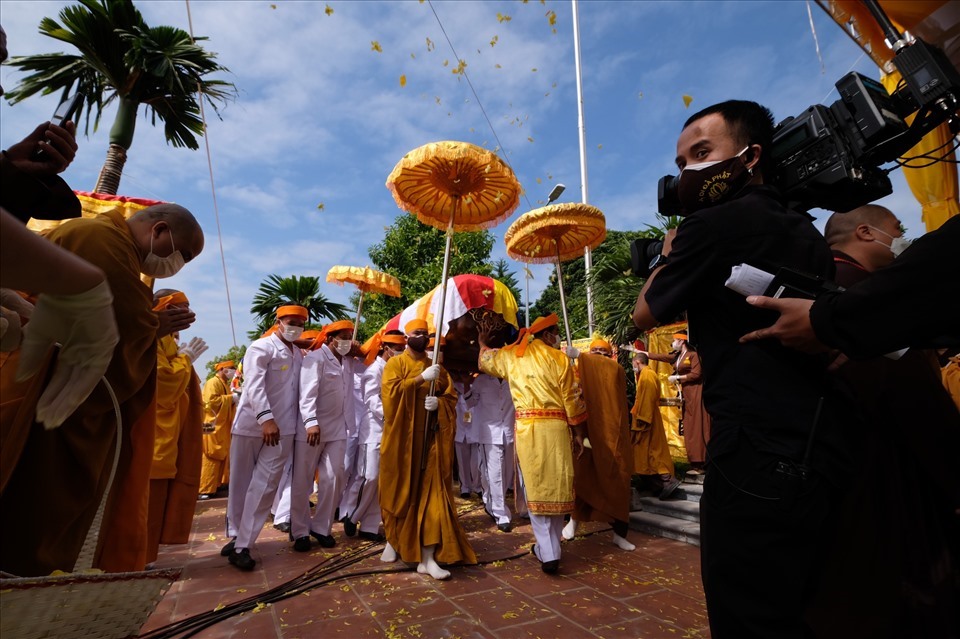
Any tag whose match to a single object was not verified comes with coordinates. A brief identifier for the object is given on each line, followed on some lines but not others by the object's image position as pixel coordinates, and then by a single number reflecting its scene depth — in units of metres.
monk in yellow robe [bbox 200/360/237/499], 8.92
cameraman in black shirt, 1.43
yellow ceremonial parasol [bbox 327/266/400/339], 9.23
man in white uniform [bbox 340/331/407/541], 6.09
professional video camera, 1.78
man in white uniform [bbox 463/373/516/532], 6.87
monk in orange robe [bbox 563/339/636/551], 5.50
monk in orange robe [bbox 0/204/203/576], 1.91
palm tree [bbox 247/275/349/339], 15.90
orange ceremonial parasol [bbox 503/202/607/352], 6.17
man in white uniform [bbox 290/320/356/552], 5.57
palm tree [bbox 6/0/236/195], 8.32
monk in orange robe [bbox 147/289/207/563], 4.07
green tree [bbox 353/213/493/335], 22.56
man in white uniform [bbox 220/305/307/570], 4.96
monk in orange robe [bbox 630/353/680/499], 7.03
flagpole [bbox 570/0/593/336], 16.42
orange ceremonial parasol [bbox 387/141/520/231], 4.79
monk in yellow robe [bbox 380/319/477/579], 4.61
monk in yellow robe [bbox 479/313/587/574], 4.71
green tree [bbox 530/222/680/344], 10.12
